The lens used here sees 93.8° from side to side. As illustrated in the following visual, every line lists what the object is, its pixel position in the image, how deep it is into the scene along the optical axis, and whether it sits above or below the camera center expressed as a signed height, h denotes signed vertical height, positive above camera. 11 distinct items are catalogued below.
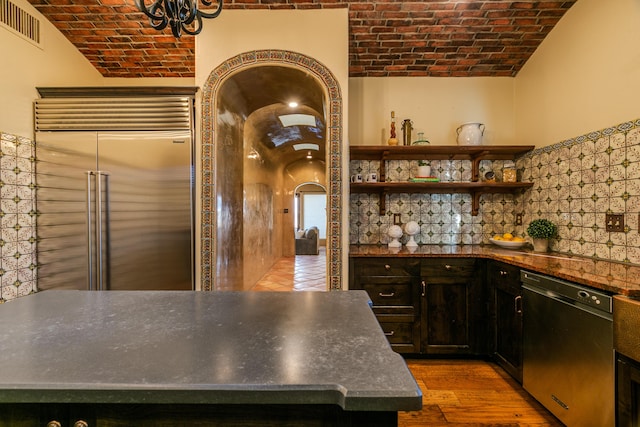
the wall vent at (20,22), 2.27 +1.54
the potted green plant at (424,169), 2.98 +0.44
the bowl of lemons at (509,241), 2.76 -0.26
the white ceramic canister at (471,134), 3.01 +0.80
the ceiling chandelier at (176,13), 1.24 +0.89
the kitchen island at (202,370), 0.59 -0.34
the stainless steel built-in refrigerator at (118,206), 2.49 +0.08
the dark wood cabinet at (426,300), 2.52 -0.73
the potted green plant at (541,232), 2.47 -0.16
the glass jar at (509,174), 2.95 +0.39
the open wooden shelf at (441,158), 2.85 +0.58
